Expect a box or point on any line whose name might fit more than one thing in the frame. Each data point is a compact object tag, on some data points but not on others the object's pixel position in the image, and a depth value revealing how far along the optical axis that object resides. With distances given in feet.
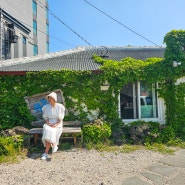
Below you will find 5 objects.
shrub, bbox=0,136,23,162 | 19.97
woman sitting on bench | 20.29
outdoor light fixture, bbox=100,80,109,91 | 29.09
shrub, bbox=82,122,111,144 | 23.56
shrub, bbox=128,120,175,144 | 24.76
